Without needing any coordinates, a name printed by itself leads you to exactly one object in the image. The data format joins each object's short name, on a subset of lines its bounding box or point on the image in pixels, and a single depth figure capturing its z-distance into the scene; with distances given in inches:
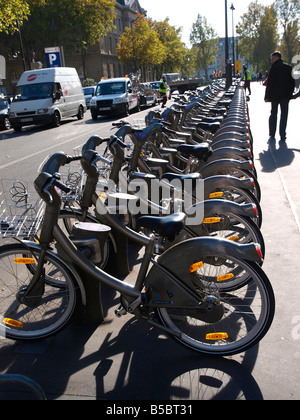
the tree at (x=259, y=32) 3570.4
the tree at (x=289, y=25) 3316.9
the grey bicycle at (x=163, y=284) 108.7
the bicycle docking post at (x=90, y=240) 118.3
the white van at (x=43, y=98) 676.1
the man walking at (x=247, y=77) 1058.7
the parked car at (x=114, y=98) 802.7
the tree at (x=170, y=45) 2915.8
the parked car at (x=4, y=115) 729.6
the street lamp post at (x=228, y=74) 949.8
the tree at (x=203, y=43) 4074.8
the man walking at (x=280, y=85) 398.3
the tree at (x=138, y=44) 2259.8
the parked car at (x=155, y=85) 1377.5
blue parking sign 1211.2
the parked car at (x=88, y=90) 1283.3
